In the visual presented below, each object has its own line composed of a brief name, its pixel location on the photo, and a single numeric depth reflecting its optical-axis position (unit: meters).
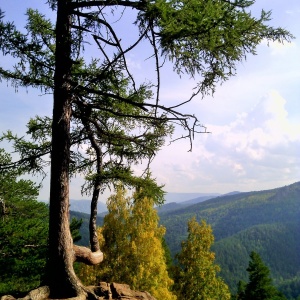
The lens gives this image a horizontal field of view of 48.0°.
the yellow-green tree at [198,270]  27.38
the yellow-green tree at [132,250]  21.05
